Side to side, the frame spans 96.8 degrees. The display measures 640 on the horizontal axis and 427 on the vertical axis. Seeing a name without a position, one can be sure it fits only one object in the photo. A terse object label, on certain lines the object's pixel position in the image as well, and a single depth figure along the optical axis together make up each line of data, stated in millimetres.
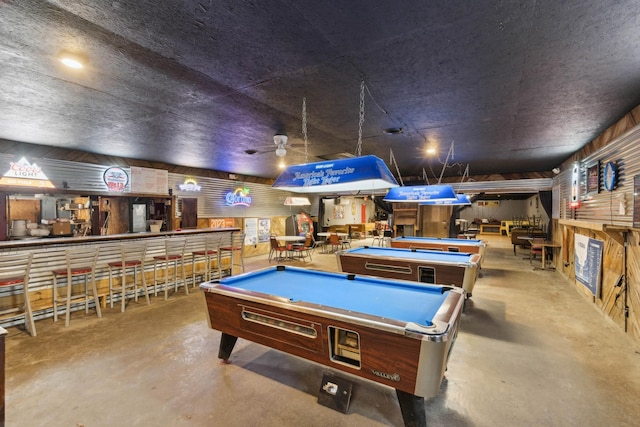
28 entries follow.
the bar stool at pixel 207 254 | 5867
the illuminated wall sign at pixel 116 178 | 6398
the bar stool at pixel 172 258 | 5207
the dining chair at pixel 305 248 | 8783
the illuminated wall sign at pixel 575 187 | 5609
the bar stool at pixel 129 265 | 4625
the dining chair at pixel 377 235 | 13402
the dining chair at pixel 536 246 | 8334
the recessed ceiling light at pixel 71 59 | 2279
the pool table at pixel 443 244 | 6166
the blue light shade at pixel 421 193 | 5883
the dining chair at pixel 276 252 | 8578
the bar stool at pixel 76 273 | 4016
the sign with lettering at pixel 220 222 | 8750
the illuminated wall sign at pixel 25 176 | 5098
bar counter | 4008
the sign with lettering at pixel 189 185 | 7902
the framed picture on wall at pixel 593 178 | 4516
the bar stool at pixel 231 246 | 6491
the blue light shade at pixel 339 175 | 3006
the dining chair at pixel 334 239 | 9789
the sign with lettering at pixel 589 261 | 4562
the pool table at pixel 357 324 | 1824
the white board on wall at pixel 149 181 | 6827
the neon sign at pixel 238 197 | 9284
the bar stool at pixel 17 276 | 3557
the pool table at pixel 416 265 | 3936
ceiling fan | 4691
